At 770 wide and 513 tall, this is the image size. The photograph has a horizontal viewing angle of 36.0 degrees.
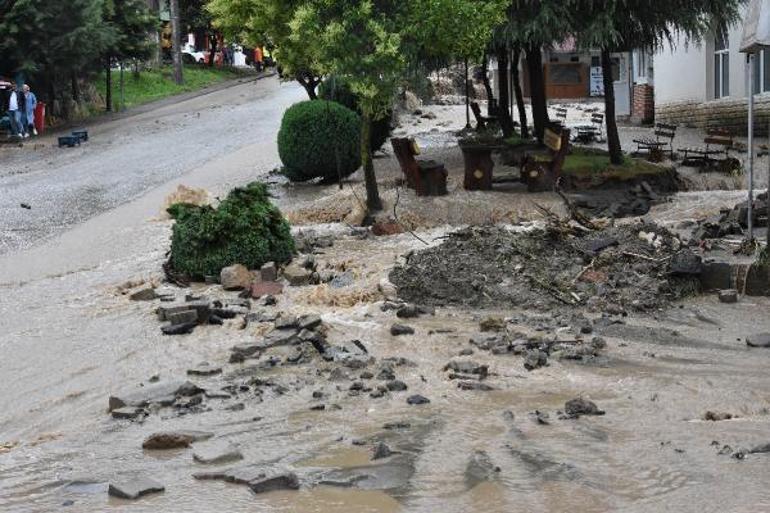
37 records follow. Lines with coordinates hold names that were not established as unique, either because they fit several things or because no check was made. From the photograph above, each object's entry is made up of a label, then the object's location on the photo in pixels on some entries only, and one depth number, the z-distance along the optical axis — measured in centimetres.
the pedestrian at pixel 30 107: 3456
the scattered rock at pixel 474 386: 859
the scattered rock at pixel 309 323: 1042
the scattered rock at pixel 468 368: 899
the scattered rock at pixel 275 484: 642
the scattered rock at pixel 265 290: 1247
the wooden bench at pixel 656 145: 2341
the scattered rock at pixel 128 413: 821
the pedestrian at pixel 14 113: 3369
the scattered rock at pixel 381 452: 694
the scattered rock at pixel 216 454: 702
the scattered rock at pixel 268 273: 1314
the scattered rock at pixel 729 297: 1165
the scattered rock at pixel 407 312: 1118
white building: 2591
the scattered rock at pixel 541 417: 760
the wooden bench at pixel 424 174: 1820
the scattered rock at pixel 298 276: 1305
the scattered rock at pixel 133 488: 640
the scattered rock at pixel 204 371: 938
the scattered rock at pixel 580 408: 779
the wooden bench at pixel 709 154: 2203
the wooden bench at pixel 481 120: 2836
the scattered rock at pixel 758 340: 984
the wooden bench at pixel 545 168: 1853
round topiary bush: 2145
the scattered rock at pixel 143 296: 1266
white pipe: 1255
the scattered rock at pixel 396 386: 858
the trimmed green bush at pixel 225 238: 1352
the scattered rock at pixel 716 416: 769
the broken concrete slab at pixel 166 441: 737
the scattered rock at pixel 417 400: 821
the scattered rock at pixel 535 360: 919
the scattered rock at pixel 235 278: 1302
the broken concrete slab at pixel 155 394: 845
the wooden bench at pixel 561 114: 3638
